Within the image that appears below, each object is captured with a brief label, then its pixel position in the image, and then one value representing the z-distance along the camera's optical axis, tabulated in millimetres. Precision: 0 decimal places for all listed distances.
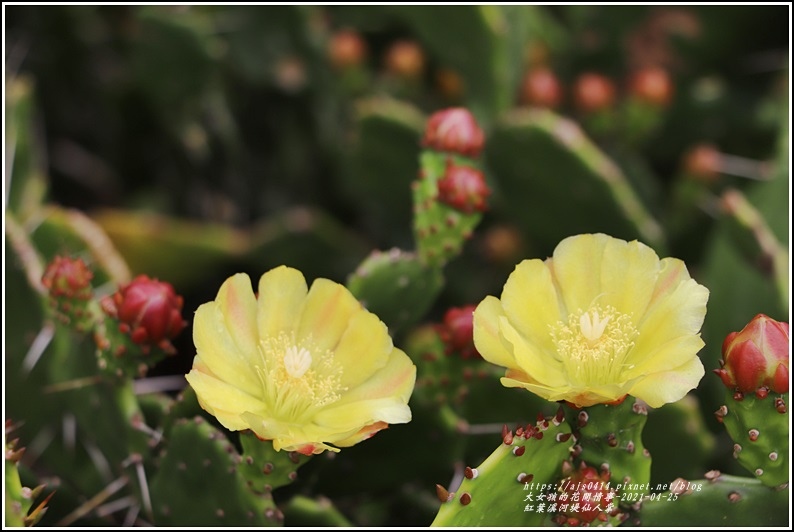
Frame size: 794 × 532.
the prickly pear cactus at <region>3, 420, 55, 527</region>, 718
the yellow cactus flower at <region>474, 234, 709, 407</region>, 694
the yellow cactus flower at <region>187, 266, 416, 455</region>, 702
